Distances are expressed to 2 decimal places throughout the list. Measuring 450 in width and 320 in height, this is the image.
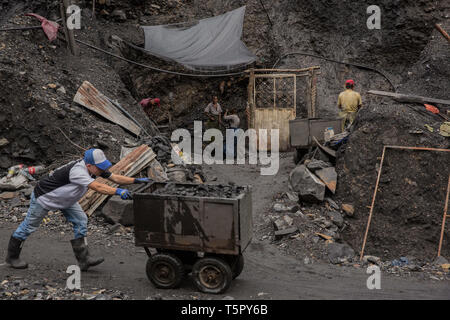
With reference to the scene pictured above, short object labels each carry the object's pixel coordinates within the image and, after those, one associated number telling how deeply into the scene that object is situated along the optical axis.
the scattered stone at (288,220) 8.12
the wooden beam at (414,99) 9.64
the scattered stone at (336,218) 8.37
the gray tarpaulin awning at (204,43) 13.30
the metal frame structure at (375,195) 7.73
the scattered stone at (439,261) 7.37
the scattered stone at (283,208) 8.55
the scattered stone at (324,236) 7.88
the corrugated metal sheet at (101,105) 10.79
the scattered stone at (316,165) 9.12
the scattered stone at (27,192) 8.80
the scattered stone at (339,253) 7.29
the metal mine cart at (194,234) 5.28
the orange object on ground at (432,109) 9.39
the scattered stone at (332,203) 8.68
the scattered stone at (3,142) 9.62
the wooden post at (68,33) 11.65
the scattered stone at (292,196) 8.97
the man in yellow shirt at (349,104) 10.78
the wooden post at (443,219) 7.68
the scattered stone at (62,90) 10.63
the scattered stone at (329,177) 8.81
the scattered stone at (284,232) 7.88
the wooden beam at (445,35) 10.77
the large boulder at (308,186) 8.62
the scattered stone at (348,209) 8.49
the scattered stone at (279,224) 8.02
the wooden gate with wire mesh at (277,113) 13.80
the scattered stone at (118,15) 16.81
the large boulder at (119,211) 8.02
